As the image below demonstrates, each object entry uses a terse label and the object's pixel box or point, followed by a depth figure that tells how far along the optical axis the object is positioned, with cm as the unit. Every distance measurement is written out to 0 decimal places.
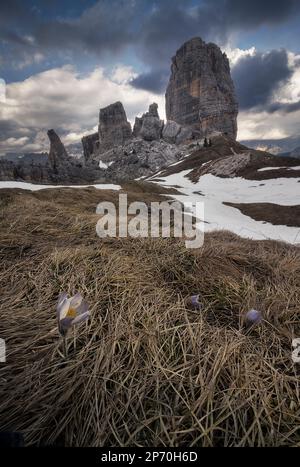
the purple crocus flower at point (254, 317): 153
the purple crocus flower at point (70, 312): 121
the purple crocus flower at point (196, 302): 173
